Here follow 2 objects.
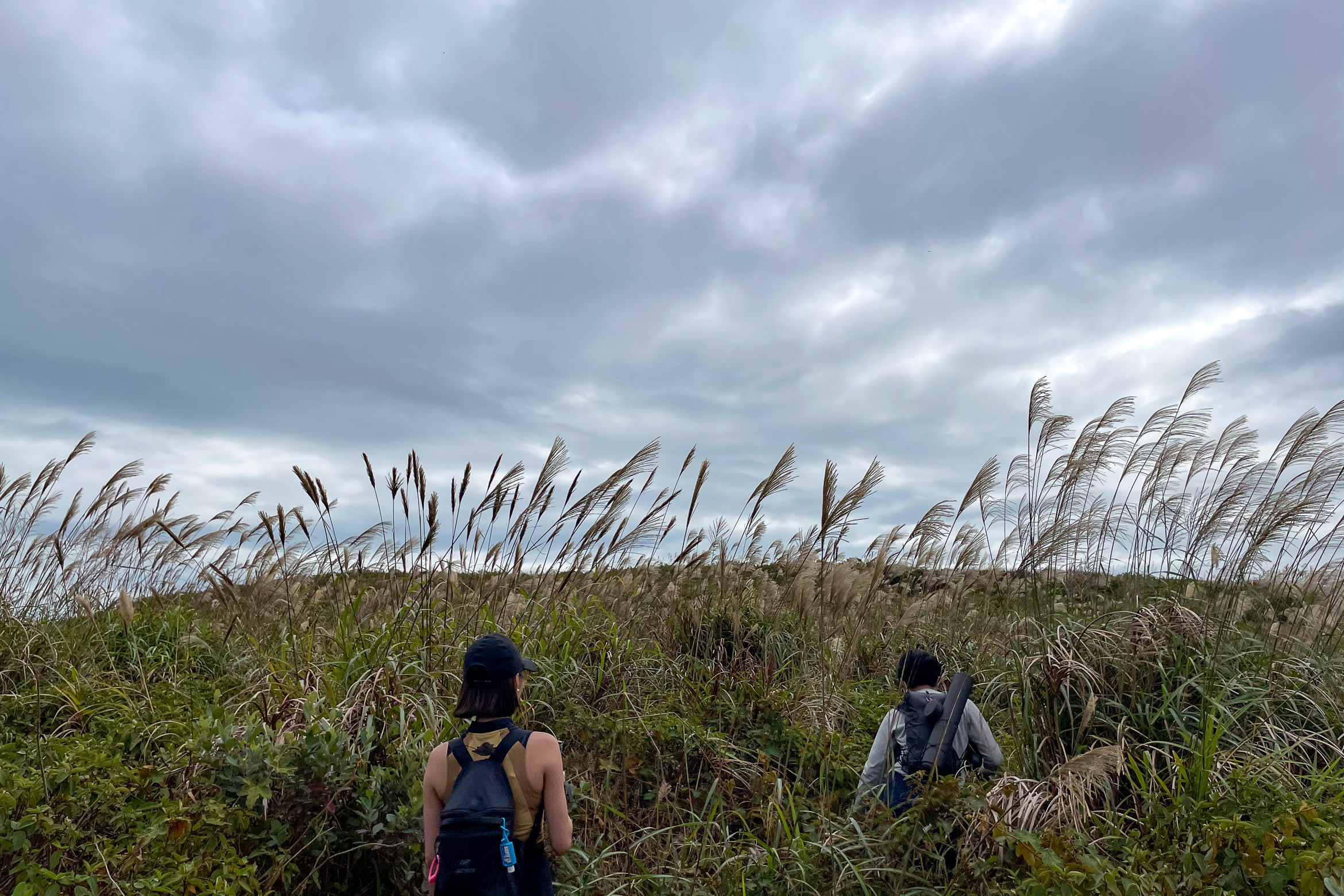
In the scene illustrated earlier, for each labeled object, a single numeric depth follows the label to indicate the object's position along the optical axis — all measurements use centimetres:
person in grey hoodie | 436
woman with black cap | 298
